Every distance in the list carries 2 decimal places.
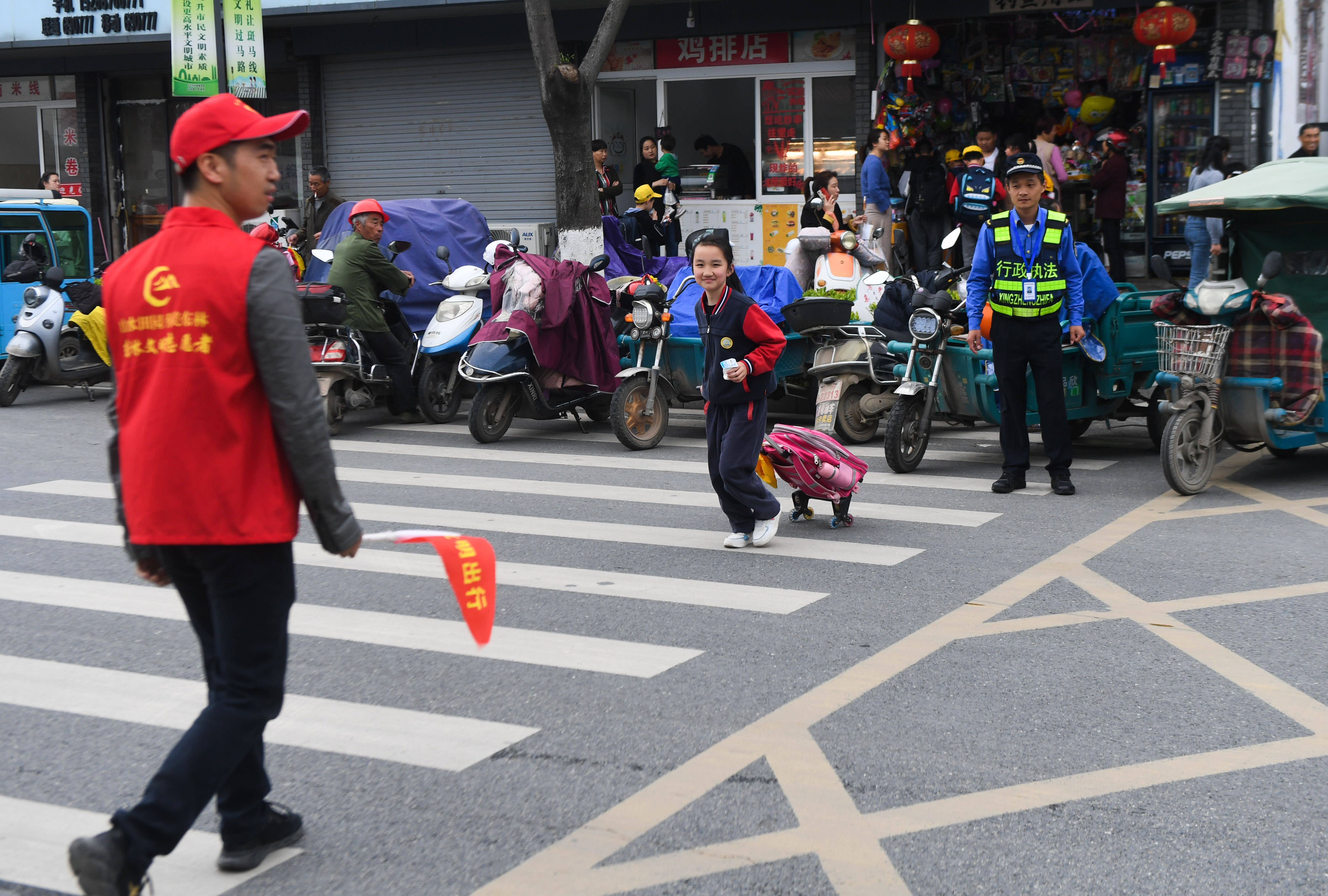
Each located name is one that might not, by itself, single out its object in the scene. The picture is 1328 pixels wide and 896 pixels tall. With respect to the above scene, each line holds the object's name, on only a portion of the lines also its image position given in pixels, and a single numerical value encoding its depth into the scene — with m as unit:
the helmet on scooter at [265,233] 12.95
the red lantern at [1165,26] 15.58
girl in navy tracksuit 7.04
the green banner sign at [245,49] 13.78
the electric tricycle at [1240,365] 8.44
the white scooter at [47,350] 13.38
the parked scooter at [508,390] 10.60
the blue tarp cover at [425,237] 13.30
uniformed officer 8.48
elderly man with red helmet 11.43
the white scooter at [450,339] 11.62
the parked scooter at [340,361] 11.20
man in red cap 3.20
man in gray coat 16.52
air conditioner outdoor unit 19.61
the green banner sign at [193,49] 13.33
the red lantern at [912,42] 16.66
